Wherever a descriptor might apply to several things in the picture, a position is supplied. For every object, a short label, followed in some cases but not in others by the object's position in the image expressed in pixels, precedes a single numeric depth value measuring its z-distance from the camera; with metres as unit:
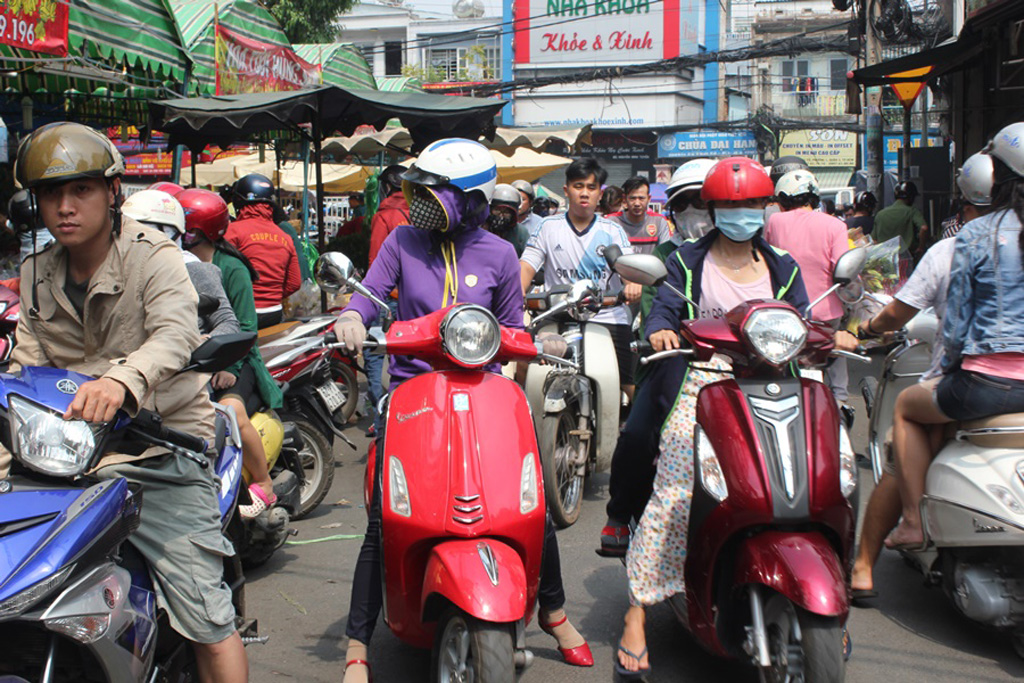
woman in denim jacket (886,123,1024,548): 3.71
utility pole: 16.41
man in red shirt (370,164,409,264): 7.90
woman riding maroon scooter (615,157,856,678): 3.58
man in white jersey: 6.51
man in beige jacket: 2.79
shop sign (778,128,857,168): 45.66
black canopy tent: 9.66
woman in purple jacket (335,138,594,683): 3.58
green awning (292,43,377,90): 13.70
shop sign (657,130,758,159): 43.75
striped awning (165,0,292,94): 10.99
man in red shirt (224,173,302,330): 6.53
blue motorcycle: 2.24
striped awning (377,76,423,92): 19.91
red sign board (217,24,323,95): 11.09
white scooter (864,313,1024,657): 3.71
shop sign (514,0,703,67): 48.00
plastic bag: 4.95
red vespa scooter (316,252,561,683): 3.12
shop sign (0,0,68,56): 7.16
